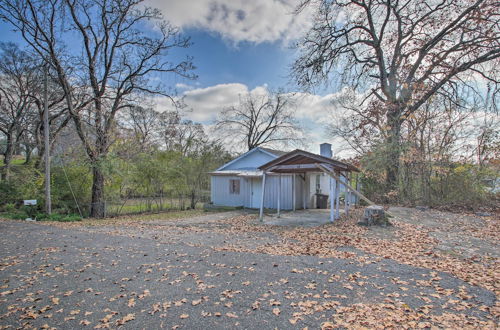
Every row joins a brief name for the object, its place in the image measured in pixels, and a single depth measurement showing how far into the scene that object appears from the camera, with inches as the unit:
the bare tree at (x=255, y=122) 1175.6
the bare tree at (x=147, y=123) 863.4
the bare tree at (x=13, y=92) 661.9
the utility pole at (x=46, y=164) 460.8
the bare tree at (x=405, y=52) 460.8
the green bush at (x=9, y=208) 525.8
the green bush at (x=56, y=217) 458.0
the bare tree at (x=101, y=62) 504.7
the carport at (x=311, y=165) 381.1
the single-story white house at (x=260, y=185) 602.9
